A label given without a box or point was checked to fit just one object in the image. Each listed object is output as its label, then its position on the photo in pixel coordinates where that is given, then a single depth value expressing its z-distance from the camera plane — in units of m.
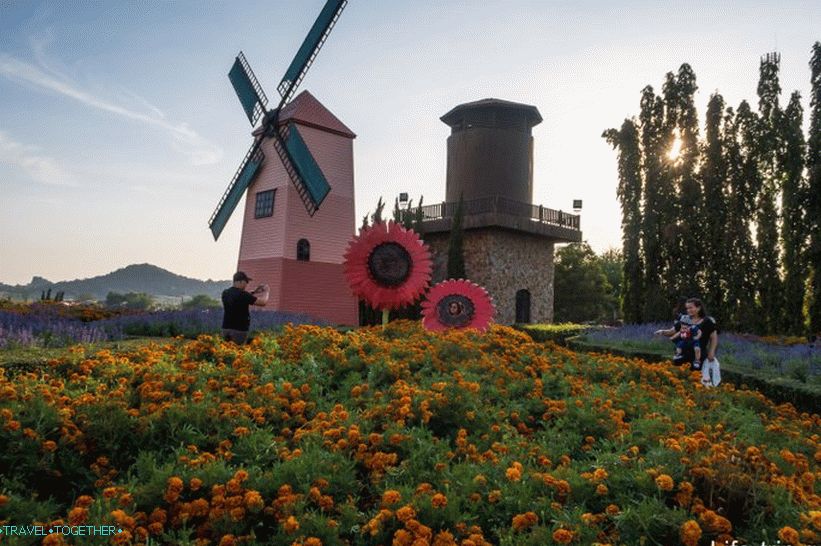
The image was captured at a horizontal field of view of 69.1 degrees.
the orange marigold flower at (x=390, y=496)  3.10
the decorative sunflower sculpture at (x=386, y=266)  8.95
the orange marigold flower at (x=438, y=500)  3.06
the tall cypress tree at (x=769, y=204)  16.83
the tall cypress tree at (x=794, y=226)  16.11
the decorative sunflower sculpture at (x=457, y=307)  10.60
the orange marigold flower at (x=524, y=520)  2.99
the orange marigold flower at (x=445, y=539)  2.81
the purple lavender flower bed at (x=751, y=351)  8.92
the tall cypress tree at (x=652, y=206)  18.67
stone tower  22.20
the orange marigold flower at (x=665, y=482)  3.17
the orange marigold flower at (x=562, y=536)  2.75
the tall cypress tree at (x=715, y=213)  17.97
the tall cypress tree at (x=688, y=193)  18.50
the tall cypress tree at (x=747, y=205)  17.30
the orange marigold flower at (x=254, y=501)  3.08
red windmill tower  19.22
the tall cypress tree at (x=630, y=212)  19.27
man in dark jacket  7.77
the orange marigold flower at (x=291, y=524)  2.87
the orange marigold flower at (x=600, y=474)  3.32
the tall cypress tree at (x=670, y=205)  18.64
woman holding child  7.94
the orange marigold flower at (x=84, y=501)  3.09
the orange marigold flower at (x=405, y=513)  2.95
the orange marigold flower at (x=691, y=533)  2.72
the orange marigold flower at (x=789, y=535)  2.64
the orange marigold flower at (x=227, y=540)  2.90
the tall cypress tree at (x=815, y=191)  15.69
